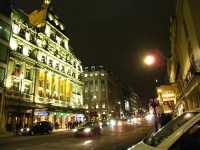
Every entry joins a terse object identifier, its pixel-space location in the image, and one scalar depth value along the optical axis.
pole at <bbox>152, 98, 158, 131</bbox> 15.62
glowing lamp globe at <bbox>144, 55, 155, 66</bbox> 12.25
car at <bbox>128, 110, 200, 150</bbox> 3.16
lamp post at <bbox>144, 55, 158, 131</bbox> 12.26
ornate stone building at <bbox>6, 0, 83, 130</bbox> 42.72
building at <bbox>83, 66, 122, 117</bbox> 109.71
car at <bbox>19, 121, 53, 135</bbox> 35.16
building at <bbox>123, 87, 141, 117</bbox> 162.35
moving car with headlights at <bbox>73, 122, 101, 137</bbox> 27.56
